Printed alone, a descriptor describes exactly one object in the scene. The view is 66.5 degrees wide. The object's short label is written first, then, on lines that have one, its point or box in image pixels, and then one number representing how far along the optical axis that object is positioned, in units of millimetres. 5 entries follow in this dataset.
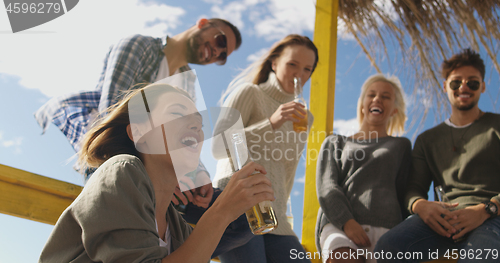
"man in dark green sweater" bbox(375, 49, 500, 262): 1645
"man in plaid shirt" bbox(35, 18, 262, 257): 1246
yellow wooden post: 2406
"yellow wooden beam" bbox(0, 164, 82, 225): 1396
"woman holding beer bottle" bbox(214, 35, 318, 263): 1557
